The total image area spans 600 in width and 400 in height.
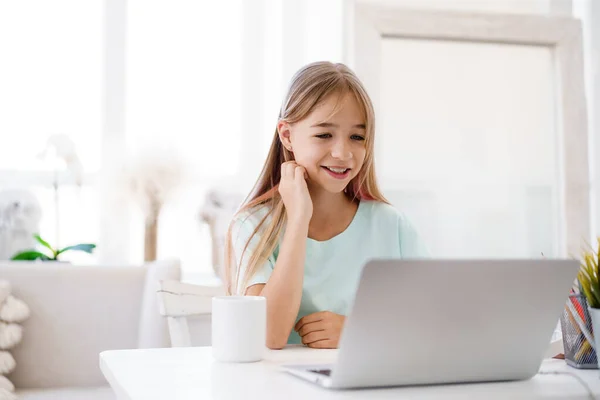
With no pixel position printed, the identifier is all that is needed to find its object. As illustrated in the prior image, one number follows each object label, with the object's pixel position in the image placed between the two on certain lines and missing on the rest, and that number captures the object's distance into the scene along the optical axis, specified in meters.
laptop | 0.63
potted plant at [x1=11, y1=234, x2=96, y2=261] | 2.68
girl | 1.26
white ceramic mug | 0.86
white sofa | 2.21
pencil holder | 0.84
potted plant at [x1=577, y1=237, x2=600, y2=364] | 0.78
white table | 0.65
